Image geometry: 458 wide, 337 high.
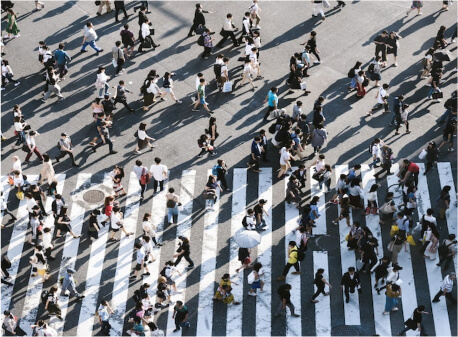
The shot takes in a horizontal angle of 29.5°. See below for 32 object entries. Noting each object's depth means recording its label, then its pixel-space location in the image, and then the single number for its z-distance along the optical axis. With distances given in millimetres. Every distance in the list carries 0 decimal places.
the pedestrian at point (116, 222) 26344
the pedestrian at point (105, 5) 37594
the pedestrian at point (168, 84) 32000
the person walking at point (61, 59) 33750
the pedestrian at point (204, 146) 29427
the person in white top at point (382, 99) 31020
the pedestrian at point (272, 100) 30672
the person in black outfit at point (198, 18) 35438
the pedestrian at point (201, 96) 31345
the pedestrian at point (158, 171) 27844
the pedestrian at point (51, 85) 32531
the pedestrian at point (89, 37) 34875
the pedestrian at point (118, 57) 33344
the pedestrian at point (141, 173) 27750
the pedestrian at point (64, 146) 29330
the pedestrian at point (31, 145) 29547
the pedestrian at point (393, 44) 33188
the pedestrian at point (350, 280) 23888
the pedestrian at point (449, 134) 29094
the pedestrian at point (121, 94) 31500
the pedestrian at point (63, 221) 26641
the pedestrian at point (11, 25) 36094
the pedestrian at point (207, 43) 34031
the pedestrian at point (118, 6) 36750
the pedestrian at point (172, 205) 26766
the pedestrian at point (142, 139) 29703
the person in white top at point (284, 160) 28266
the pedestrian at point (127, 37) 34406
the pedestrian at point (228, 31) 34712
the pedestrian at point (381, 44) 33312
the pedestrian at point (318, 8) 36406
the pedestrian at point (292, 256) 24719
